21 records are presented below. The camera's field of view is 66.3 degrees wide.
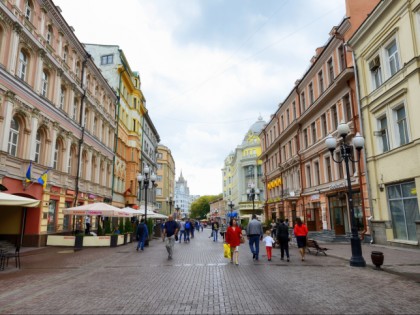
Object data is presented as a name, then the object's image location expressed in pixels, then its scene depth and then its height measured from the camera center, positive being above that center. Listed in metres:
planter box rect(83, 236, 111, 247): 18.83 -1.10
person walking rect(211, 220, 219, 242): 25.79 -0.66
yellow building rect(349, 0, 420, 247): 15.34 +5.60
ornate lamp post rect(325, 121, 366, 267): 10.99 +1.00
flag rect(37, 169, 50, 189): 17.31 +2.33
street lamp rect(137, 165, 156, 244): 22.30 +3.09
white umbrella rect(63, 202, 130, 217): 18.67 +0.69
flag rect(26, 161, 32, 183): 16.46 +2.42
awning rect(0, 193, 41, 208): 10.28 +0.72
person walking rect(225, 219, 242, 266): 11.80 -0.64
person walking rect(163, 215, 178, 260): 13.61 -0.50
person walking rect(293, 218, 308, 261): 12.68 -0.56
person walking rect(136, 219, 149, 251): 17.38 -0.64
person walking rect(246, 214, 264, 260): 12.77 -0.46
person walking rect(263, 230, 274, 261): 12.74 -0.97
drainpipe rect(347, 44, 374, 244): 19.12 +3.65
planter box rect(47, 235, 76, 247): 18.80 -1.02
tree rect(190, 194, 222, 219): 137.62 +5.86
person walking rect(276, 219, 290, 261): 12.67 -0.62
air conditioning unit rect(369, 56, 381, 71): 18.55 +8.93
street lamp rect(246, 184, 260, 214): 30.05 +2.71
